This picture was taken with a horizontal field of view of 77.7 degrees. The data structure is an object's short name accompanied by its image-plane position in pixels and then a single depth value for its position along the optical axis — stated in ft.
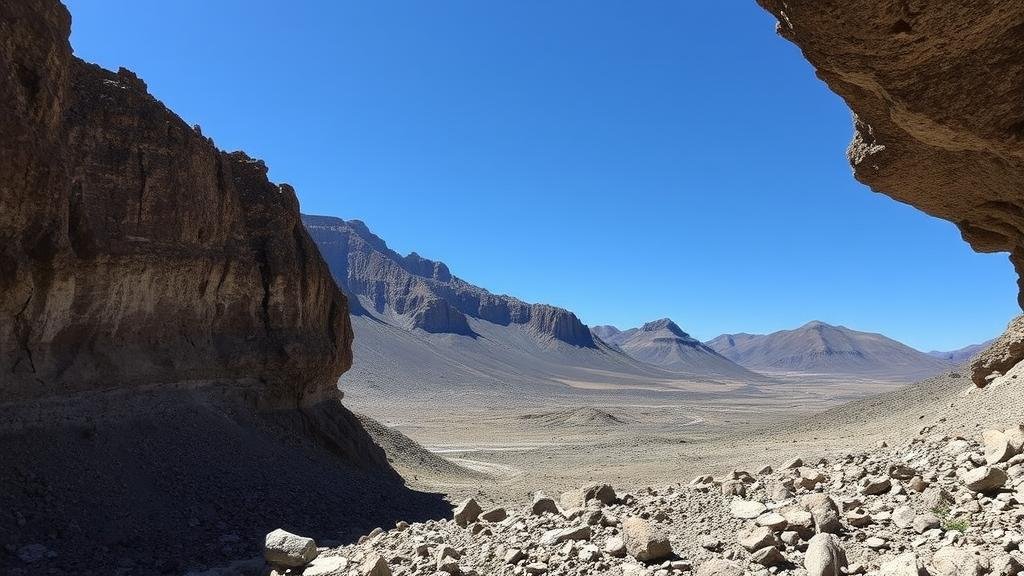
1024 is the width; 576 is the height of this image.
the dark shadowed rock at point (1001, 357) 60.23
